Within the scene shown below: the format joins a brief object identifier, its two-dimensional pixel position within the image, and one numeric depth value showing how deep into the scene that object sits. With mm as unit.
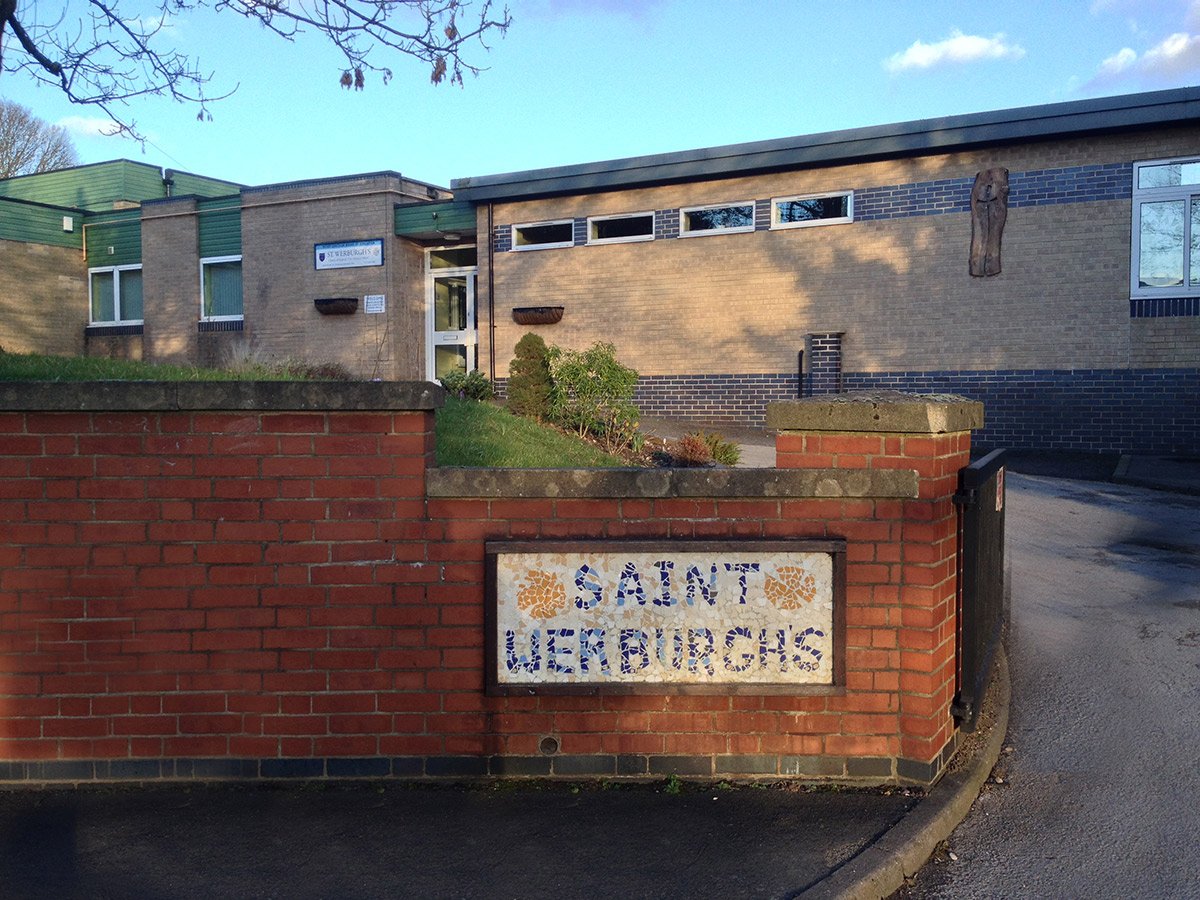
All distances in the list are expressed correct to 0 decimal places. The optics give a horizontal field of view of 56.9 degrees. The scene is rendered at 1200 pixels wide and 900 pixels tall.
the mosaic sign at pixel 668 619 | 4648
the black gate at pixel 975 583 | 4988
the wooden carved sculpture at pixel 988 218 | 18141
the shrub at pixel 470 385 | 17875
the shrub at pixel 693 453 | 13086
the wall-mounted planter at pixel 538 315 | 22328
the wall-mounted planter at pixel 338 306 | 24859
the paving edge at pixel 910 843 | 3650
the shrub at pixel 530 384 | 14258
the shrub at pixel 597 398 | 13609
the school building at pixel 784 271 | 17312
